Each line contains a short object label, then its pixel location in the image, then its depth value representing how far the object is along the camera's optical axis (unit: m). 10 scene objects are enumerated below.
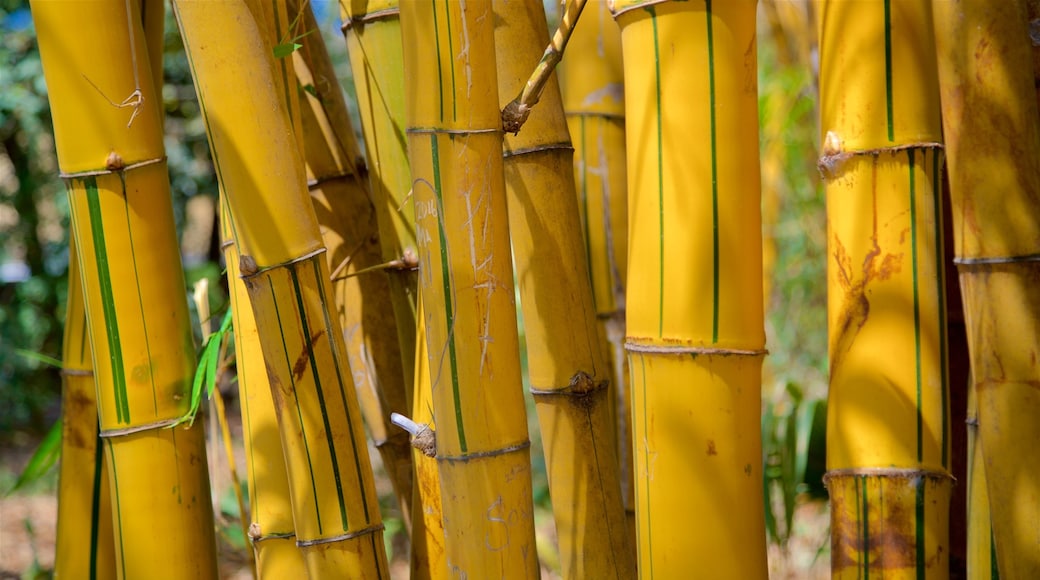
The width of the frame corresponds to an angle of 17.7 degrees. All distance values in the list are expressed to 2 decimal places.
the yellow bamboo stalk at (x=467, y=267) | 2.23
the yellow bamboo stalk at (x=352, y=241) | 2.62
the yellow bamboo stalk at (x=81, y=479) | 2.62
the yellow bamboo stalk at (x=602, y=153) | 2.66
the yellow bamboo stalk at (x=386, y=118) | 2.43
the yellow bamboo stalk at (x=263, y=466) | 2.42
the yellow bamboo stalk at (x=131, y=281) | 2.37
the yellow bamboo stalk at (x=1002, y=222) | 2.29
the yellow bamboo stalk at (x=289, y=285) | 2.28
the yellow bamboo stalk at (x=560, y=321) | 2.37
